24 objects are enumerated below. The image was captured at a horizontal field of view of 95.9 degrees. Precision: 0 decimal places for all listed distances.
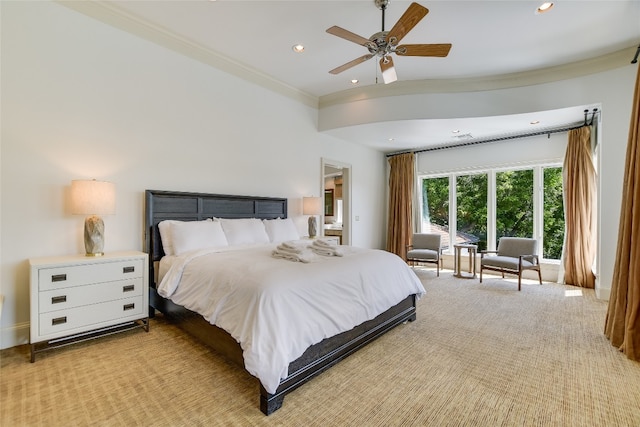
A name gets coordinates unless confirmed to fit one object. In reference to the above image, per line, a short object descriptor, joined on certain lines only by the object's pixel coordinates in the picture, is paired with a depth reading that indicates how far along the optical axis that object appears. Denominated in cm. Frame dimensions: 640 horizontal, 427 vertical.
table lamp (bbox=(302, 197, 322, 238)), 490
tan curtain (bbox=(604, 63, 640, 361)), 241
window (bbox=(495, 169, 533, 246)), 557
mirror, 846
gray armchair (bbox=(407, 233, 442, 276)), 545
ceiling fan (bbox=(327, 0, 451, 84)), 231
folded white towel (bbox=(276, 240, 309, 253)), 263
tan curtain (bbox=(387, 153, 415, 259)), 671
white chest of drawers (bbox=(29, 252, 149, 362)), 230
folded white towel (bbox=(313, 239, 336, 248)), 297
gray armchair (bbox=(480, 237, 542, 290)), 457
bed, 183
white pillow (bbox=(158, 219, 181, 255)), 318
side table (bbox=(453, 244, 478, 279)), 543
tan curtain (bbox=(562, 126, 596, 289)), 468
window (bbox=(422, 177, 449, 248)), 664
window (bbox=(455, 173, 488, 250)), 610
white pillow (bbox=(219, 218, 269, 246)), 357
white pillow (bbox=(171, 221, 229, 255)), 309
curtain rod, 464
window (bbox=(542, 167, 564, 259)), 525
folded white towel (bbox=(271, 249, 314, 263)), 248
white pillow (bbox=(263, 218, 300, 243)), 404
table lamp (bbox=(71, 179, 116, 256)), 261
